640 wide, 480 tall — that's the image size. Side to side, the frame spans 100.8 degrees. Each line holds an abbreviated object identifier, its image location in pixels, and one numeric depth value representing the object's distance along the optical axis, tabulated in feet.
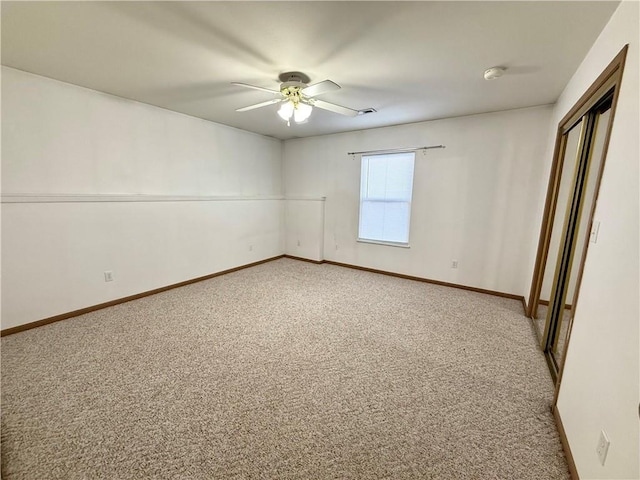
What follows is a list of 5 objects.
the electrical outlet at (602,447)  3.32
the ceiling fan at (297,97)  7.36
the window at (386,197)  13.37
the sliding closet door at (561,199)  8.31
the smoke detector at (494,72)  7.04
